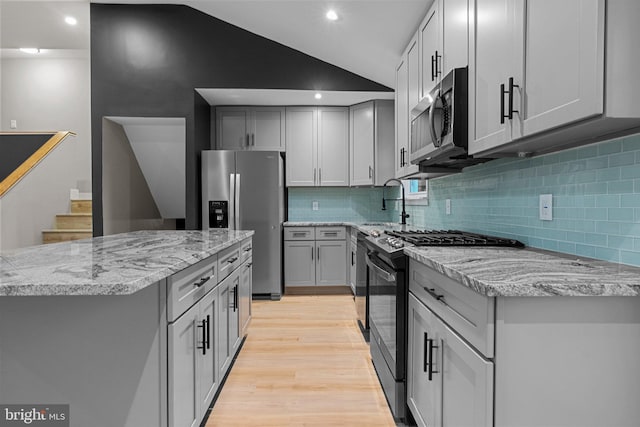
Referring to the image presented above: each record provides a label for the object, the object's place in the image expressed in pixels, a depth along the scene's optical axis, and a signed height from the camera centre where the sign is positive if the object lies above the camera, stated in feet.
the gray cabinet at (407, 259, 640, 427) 3.28 -1.43
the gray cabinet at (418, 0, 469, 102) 6.36 +3.37
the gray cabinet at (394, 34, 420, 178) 9.43 +3.07
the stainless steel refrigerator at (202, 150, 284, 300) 14.25 +0.18
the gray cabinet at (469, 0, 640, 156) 3.27 +1.47
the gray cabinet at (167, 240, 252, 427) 4.53 -2.05
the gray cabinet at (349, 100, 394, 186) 15.30 +2.81
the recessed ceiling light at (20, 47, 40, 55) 16.80 +8.03
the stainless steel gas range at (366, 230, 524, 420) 6.07 -1.67
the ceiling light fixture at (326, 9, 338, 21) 10.71 +5.80
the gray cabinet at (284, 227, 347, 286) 15.40 -2.17
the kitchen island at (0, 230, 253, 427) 3.70 -1.49
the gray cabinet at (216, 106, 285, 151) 15.90 +3.58
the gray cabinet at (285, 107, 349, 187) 16.10 +2.72
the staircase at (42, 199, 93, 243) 15.38 -0.93
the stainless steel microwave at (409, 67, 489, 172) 6.16 +1.55
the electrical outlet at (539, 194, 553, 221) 5.45 +0.00
